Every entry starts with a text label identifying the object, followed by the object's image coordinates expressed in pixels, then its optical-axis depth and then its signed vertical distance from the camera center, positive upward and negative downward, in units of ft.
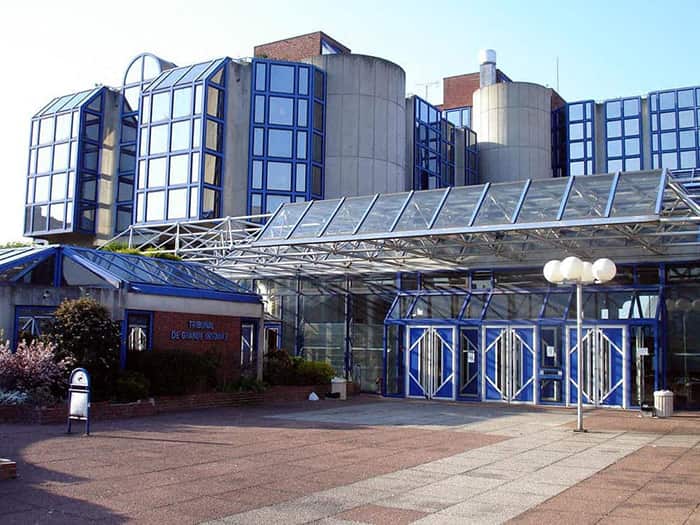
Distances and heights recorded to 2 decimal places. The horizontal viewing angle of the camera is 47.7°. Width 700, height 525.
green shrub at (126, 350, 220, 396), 65.77 -1.91
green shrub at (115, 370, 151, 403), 61.62 -3.20
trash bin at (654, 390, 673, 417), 67.51 -3.89
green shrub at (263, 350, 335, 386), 83.46 -2.25
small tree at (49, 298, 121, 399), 60.90 +0.35
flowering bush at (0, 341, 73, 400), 55.36 -1.83
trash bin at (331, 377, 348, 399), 85.81 -3.92
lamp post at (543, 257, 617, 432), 57.31 +6.14
